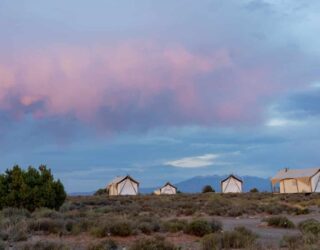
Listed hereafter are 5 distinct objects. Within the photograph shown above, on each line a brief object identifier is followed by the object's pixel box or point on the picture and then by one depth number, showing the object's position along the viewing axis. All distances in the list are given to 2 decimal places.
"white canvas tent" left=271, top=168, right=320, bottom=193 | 70.69
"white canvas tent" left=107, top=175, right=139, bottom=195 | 73.50
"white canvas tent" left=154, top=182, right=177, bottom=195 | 84.88
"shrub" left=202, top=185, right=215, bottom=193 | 89.38
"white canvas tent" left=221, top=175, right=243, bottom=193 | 81.50
